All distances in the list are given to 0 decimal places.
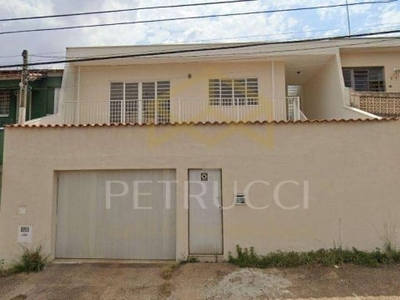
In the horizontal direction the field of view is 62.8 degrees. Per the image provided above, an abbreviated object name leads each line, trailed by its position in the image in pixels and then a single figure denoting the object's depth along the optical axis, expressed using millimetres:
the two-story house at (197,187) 7973
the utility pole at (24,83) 11821
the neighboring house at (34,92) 13695
